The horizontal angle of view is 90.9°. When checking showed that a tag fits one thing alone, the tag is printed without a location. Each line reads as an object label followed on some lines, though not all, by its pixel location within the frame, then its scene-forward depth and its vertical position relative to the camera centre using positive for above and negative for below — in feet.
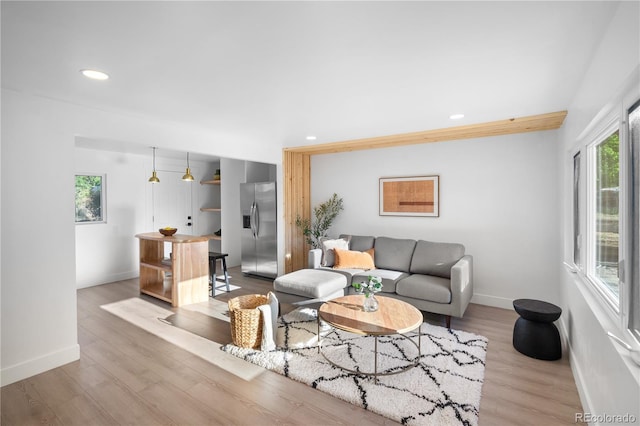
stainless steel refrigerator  18.47 -1.10
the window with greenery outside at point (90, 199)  17.39 +0.75
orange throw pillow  14.44 -2.29
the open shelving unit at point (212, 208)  22.16 +0.24
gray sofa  11.34 -2.68
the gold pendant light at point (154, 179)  17.71 +1.84
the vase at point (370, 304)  9.40 -2.82
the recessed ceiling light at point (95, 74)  7.33 +3.27
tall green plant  18.06 -0.56
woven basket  9.92 -3.68
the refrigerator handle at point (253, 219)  19.13 -0.49
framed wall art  15.33 +0.71
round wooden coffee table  8.14 -3.03
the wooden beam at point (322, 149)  12.04 +3.23
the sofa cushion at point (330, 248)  15.06 -1.81
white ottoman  11.91 -2.98
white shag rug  7.13 -4.40
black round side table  9.21 -3.72
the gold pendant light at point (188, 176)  17.95 +1.99
